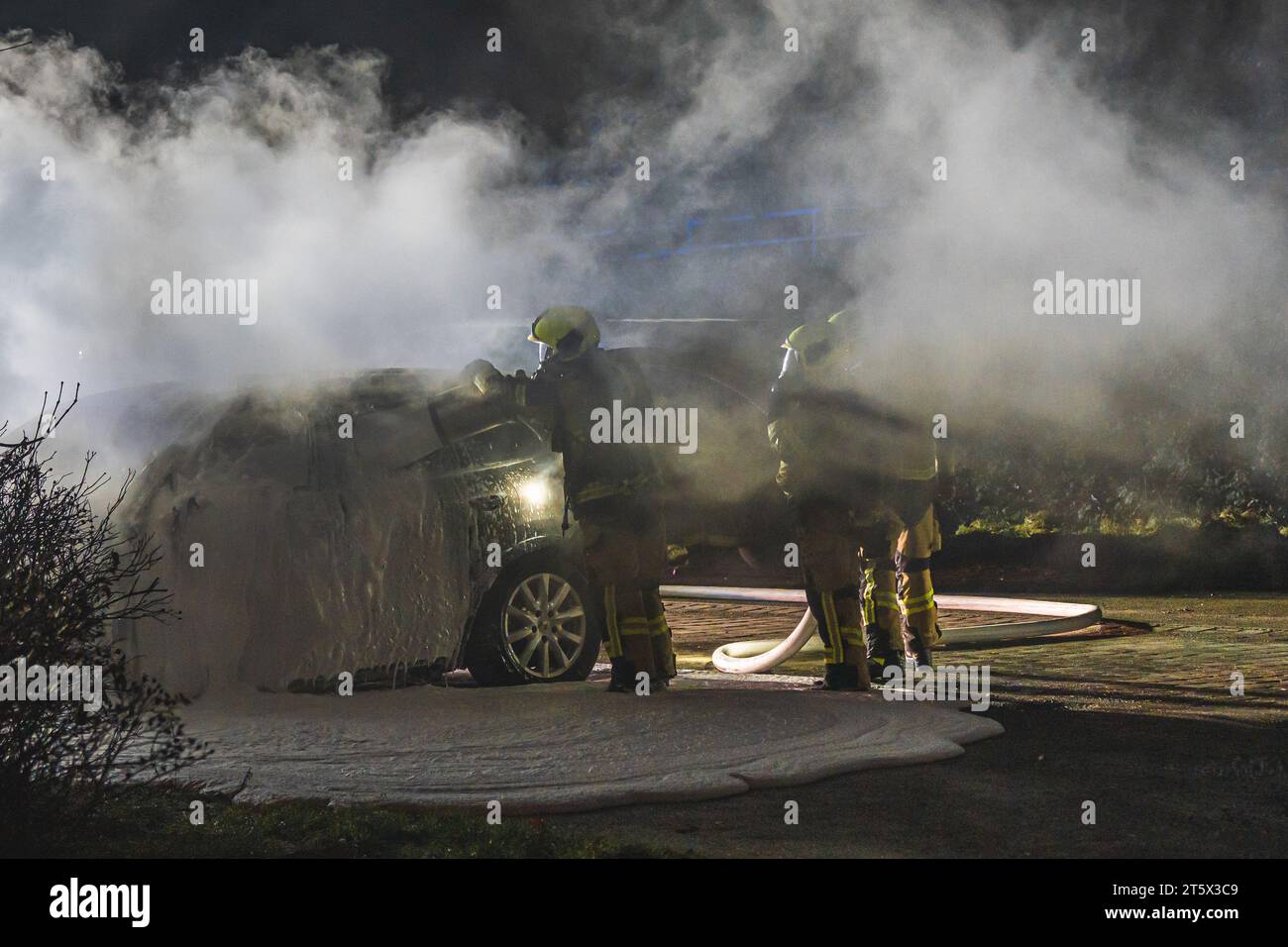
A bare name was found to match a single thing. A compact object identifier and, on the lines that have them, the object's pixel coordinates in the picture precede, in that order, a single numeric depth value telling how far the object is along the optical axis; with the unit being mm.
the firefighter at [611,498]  7789
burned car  7020
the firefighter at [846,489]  8094
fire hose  9148
